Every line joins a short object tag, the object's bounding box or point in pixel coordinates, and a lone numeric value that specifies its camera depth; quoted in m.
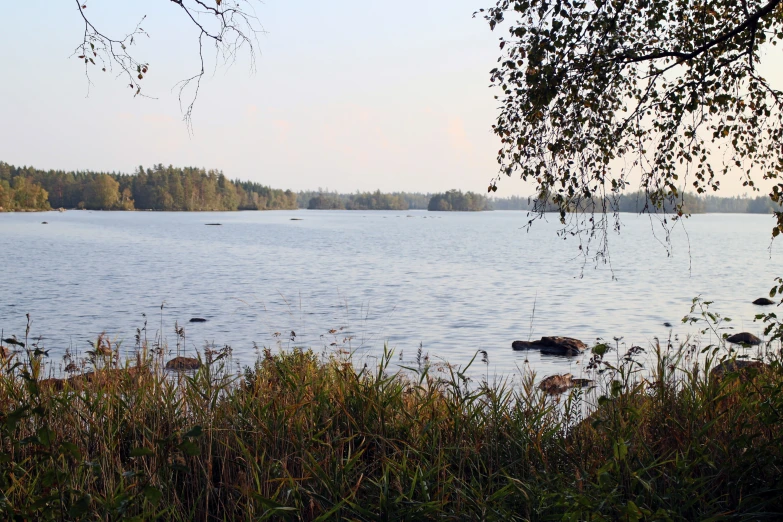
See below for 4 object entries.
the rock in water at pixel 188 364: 12.55
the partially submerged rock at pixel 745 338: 15.98
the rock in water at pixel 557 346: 16.25
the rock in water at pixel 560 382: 10.72
